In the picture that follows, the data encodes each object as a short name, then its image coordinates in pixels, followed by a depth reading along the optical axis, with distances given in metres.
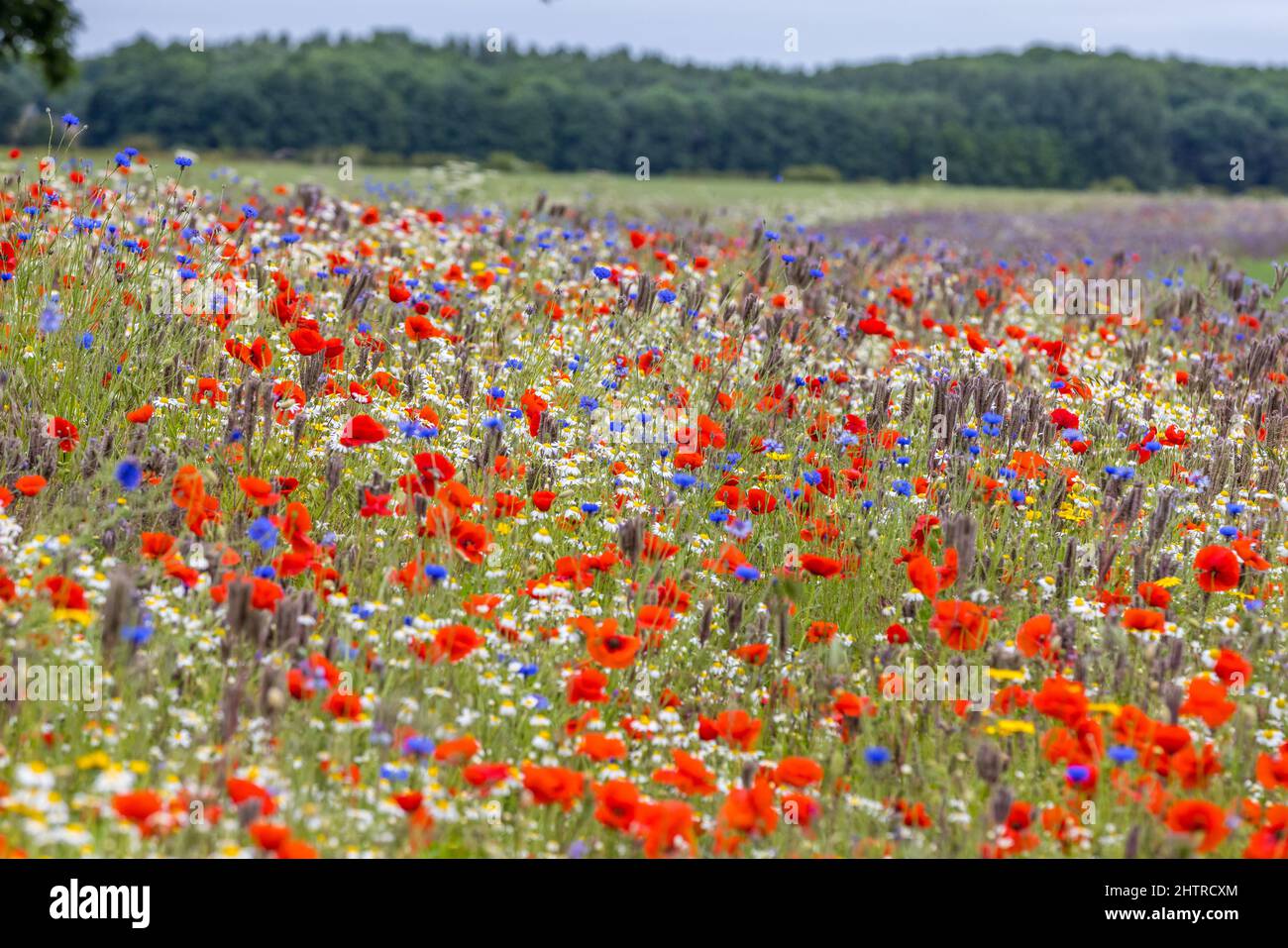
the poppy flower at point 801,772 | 6.04
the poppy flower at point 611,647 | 6.80
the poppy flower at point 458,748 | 5.62
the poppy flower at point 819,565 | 7.62
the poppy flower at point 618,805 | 5.59
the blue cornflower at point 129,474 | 6.80
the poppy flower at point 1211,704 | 6.20
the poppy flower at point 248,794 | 5.32
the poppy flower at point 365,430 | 7.77
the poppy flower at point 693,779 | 5.87
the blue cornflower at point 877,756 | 6.18
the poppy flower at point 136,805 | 4.94
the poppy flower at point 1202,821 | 5.59
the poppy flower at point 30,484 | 7.30
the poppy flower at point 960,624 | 7.30
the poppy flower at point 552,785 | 5.54
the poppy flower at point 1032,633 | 7.50
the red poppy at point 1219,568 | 7.96
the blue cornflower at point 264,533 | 6.80
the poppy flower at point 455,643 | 6.83
